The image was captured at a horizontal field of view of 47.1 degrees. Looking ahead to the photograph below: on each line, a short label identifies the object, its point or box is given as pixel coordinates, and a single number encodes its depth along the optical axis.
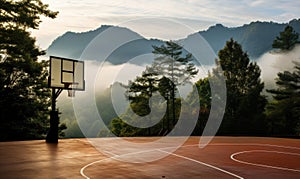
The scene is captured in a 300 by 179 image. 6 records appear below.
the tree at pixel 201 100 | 21.70
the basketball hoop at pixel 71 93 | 12.18
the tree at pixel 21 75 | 15.38
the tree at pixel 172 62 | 24.70
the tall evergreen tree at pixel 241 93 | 21.48
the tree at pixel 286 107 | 21.61
